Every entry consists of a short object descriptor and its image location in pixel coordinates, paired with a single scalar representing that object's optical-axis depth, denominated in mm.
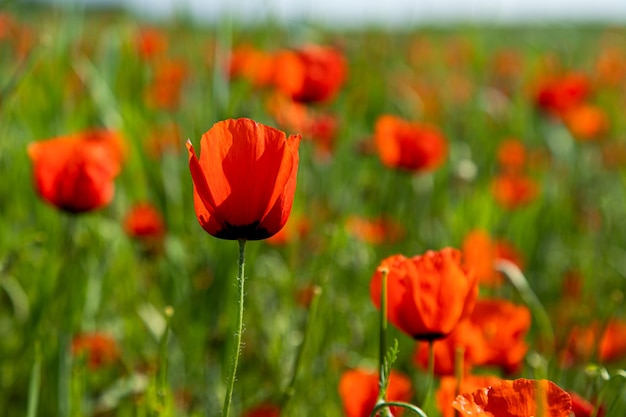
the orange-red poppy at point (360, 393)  1244
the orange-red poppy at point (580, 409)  1185
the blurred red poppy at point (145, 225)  1837
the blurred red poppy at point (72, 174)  1468
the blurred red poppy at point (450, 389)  1186
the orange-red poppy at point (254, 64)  2108
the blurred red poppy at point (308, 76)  2087
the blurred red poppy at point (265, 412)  1393
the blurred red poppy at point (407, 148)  1984
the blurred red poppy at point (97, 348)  1533
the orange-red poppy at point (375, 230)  2008
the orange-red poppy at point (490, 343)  1312
